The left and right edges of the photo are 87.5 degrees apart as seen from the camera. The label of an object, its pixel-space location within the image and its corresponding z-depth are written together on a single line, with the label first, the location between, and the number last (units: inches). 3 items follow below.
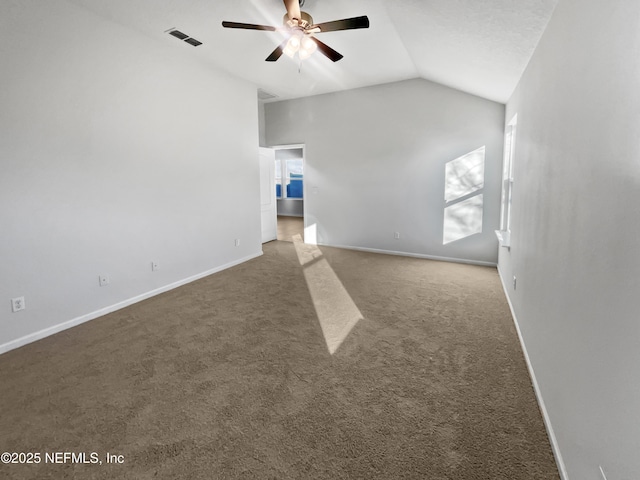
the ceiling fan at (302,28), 107.0
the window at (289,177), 433.1
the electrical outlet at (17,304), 110.0
